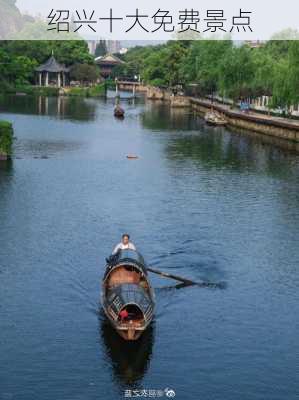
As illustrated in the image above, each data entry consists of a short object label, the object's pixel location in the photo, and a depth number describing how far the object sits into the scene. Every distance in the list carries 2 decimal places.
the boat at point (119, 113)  133.25
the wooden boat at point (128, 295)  31.31
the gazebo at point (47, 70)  197.62
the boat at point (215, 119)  122.06
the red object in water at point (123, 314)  31.36
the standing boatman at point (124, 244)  37.59
